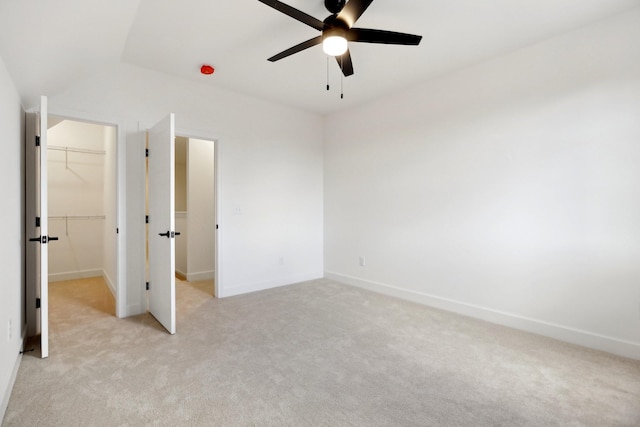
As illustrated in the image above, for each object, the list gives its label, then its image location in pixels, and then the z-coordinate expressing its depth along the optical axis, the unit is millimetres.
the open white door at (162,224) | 2678
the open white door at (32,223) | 2613
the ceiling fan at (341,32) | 1852
